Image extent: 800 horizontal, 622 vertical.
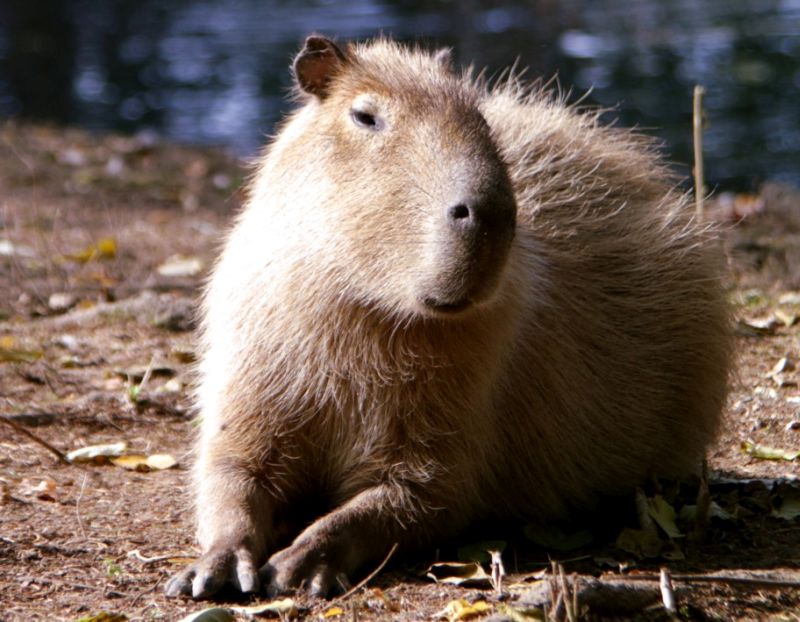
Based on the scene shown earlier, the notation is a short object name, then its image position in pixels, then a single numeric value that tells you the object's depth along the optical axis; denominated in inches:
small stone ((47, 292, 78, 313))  449.4
